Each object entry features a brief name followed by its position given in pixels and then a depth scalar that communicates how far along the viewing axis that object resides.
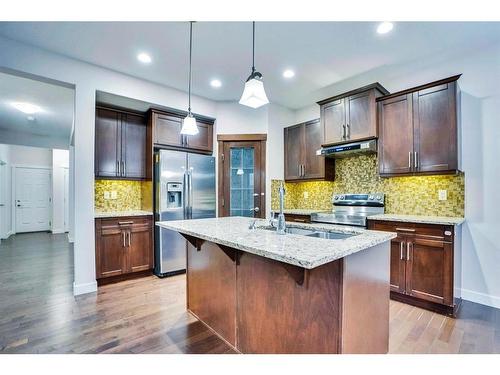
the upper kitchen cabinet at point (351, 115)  3.15
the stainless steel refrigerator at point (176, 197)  3.58
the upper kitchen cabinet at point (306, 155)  3.96
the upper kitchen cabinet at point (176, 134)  3.73
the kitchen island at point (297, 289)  1.31
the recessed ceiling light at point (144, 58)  2.81
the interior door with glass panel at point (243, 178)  4.18
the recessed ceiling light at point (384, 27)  2.27
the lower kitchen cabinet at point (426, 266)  2.41
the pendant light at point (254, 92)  1.78
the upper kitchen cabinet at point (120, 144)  3.53
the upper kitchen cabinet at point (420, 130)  2.63
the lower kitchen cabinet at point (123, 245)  3.20
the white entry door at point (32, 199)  7.00
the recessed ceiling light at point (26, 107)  4.41
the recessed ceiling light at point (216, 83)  3.52
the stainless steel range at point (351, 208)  3.32
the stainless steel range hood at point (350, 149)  3.18
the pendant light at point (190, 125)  2.34
